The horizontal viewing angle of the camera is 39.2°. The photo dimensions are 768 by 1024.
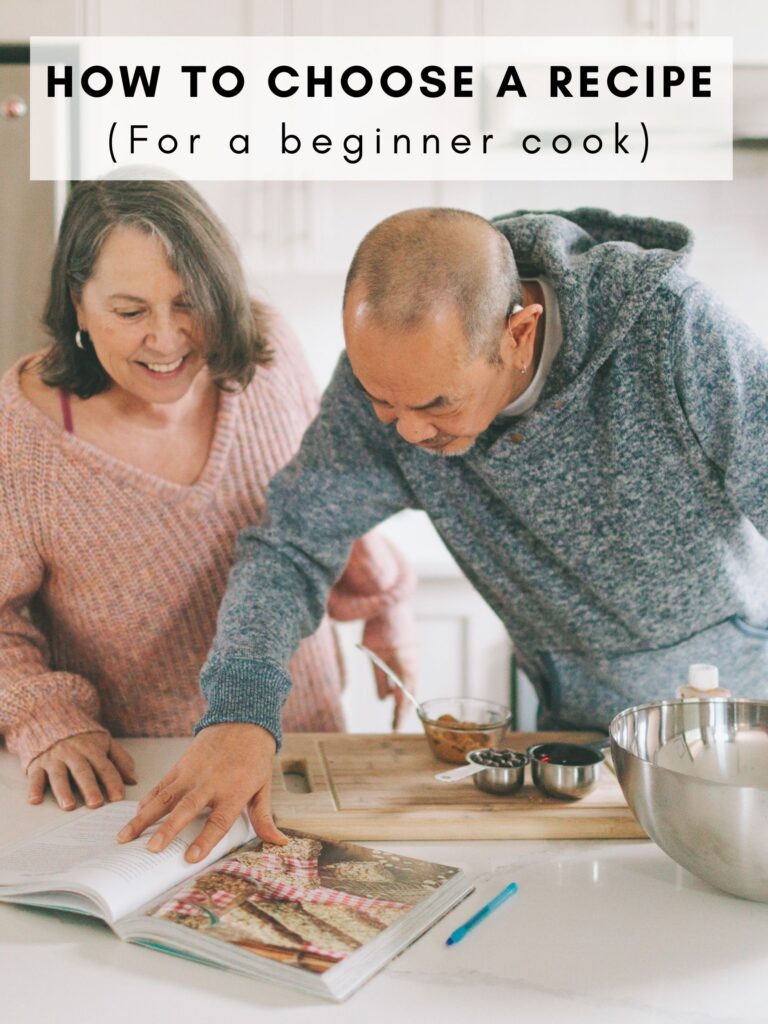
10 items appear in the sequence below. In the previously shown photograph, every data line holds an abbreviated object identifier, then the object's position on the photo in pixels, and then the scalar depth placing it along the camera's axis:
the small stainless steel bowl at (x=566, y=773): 1.13
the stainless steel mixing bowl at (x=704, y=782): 0.89
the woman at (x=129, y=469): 1.35
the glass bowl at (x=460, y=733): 1.25
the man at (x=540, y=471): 1.13
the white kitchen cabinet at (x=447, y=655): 2.97
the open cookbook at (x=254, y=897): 0.84
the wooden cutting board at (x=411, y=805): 1.08
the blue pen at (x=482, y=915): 0.88
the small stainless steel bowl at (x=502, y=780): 1.15
